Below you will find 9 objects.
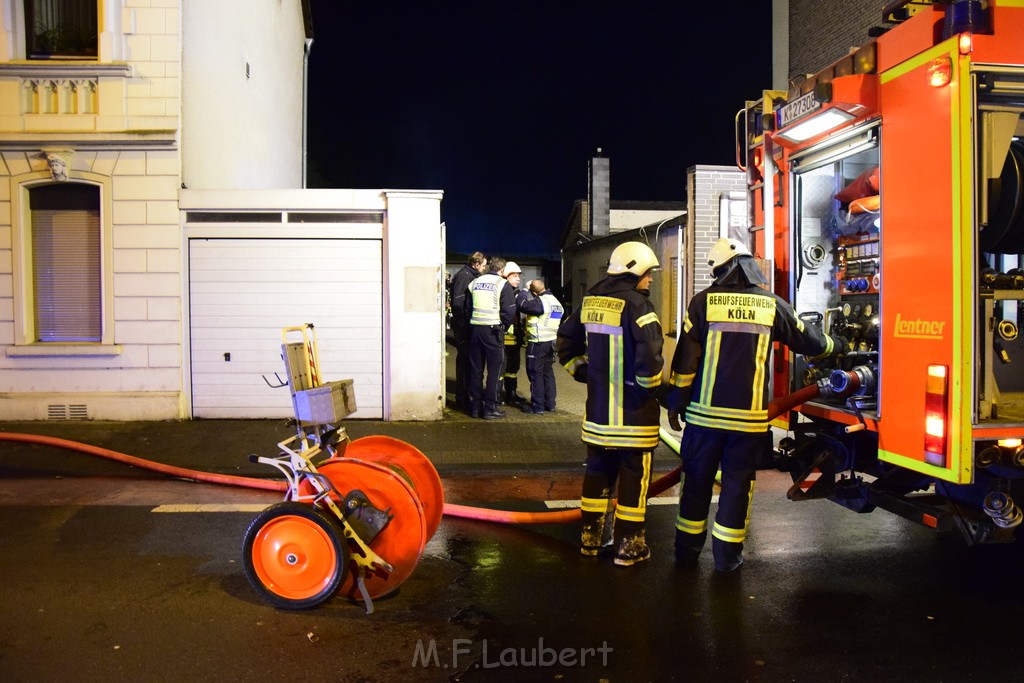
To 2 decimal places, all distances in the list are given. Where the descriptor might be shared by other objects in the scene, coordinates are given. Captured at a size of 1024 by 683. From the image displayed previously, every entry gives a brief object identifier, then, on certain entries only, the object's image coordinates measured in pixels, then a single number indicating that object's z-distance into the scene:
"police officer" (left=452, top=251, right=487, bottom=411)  10.11
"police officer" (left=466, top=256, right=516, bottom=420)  9.85
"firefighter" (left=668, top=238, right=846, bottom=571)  4.77
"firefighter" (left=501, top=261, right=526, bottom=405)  11.05
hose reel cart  4.16
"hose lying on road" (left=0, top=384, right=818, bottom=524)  5.10
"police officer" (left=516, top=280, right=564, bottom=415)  10.64
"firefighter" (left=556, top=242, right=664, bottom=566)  4.91
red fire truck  3.92
